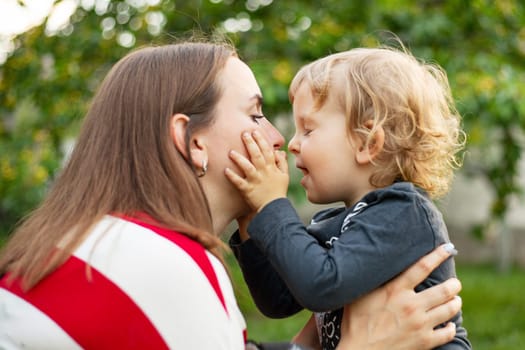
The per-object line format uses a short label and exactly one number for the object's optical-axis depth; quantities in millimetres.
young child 1027
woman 885
